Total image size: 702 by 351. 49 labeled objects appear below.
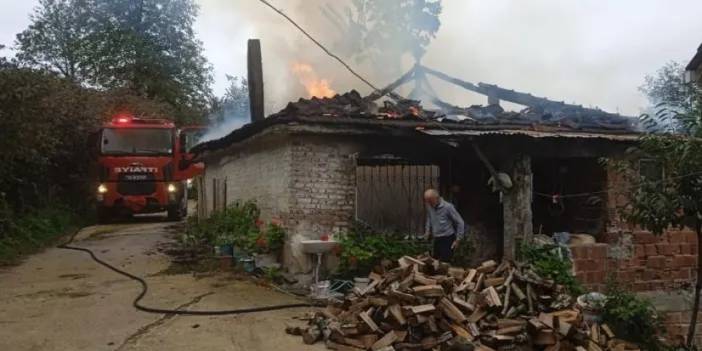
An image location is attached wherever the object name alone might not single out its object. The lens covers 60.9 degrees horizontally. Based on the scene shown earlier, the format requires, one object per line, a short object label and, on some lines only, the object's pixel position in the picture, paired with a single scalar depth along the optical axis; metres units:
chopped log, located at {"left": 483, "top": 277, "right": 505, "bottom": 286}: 7.14
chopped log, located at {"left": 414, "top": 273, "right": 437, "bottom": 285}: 6.94
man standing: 8.46
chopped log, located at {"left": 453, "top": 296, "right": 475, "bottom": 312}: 6.71
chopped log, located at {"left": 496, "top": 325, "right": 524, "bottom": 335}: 6.53
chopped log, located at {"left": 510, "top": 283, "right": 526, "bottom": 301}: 6.99
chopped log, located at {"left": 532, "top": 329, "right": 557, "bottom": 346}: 6.49
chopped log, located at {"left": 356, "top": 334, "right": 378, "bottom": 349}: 6.38
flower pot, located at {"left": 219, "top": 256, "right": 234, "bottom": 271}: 11.02
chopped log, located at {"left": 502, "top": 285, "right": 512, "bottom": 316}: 6.84
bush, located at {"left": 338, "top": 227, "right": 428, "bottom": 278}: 8.90
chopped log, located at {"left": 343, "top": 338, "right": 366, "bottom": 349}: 6.39
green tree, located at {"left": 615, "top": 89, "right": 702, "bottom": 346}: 6.31
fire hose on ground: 7.64
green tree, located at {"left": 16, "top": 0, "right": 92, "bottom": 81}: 33.12
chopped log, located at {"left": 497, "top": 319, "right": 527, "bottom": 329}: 6.61
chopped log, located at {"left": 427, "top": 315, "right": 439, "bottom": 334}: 6.47
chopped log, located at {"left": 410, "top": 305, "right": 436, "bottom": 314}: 6.49
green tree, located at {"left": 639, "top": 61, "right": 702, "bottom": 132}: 6.66
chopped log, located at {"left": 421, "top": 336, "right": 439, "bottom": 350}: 6.37
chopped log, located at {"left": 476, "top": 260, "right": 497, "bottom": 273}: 7.45
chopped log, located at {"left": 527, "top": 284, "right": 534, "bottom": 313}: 6.96
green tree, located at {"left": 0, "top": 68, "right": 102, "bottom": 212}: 12.34
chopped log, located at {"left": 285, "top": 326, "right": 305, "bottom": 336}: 6.84
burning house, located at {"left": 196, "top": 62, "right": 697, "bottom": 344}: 9.18
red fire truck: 18.83
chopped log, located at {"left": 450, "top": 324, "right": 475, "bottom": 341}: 6.39
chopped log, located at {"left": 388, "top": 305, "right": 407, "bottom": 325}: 6.52
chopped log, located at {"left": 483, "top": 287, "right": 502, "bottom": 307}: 6.73
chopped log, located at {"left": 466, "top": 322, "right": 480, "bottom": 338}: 6.45
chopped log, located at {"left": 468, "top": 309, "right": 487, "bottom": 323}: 6.62
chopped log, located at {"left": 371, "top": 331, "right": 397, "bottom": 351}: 6.33
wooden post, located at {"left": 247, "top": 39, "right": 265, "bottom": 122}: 14.13
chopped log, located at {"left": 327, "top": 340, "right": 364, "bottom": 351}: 6.32
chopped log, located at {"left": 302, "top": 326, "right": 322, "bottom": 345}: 6.55
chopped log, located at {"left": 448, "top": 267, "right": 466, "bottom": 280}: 7.39
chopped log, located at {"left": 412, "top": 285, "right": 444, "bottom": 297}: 6.74
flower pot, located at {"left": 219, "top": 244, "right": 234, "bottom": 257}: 11.33
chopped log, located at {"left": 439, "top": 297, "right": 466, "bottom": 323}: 6.56
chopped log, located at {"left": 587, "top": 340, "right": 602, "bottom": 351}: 6.74
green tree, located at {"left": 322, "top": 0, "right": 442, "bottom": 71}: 24.73
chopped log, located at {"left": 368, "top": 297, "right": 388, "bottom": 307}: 6.74
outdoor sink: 8.88
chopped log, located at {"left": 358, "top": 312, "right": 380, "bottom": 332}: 6.55
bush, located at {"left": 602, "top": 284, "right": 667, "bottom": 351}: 8.03
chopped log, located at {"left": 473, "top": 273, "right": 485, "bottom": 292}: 7.05
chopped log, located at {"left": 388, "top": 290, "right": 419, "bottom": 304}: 6.66
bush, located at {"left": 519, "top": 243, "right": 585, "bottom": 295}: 8.73
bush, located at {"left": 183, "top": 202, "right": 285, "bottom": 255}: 9.95
